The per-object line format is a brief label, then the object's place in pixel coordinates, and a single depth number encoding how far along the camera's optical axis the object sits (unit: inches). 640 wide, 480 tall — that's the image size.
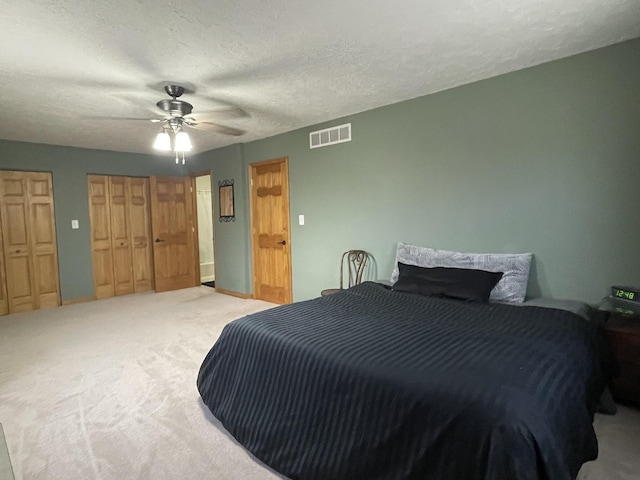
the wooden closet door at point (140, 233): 228.8
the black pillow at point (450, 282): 102.7
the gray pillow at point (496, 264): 104.5
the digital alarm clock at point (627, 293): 89.2
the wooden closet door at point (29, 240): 184.7
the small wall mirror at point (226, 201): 212.4
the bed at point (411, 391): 48.8
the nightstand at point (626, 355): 82.8
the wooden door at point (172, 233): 230.8
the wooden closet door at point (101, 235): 213.0
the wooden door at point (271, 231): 187.2
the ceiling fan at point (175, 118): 113.4
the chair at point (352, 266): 153.1
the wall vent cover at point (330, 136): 155.8
